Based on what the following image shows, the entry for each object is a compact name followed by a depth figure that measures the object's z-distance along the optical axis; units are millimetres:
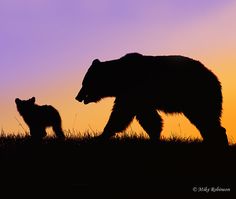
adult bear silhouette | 12586
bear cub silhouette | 14883
